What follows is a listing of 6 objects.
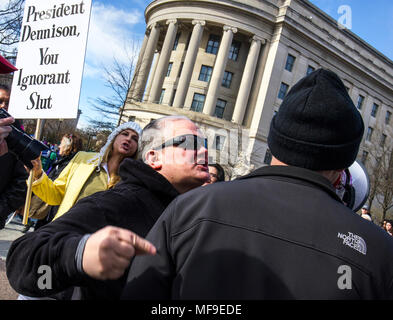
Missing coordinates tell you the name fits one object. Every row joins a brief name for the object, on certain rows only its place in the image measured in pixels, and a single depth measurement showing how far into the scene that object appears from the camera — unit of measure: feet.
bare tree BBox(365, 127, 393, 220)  67.41
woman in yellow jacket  10.11
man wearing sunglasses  2.91
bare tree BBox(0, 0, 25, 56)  35.01
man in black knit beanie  3.46
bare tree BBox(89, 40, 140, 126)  68.18
